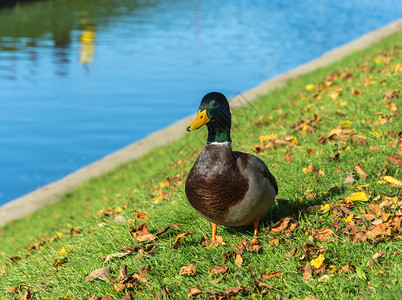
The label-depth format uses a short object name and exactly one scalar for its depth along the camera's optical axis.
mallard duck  3.58
